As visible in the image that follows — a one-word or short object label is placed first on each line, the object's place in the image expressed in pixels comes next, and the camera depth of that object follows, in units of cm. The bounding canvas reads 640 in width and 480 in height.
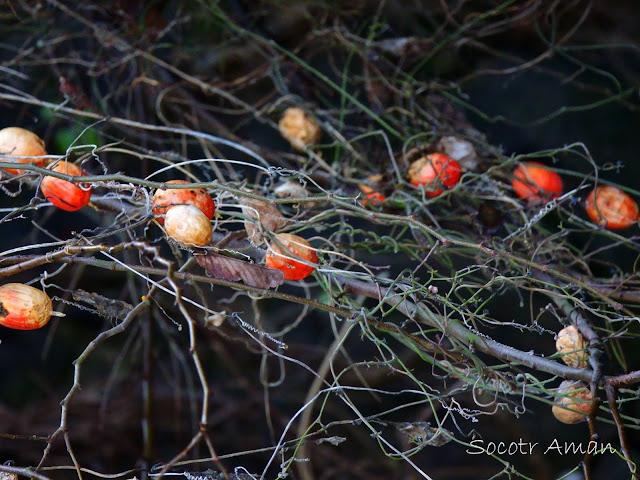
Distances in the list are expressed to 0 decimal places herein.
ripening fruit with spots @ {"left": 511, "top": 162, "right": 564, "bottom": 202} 203
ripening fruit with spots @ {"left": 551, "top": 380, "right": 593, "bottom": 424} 183
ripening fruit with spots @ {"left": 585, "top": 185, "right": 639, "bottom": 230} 202
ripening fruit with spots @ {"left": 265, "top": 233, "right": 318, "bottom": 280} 181
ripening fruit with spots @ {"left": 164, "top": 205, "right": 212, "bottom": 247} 175
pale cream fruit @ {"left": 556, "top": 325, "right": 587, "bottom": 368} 185
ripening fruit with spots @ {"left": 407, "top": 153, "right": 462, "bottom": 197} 200
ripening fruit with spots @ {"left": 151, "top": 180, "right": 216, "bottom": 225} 179
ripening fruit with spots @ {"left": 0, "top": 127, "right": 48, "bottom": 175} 186
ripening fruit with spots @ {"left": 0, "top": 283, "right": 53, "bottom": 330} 176
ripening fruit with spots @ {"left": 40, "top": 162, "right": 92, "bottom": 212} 183
